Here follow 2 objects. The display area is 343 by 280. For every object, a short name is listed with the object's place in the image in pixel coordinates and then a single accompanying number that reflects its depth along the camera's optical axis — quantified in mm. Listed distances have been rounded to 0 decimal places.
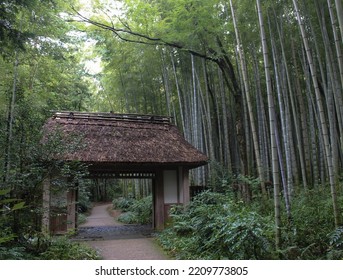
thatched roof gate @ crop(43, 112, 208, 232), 7457
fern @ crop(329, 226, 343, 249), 3243
